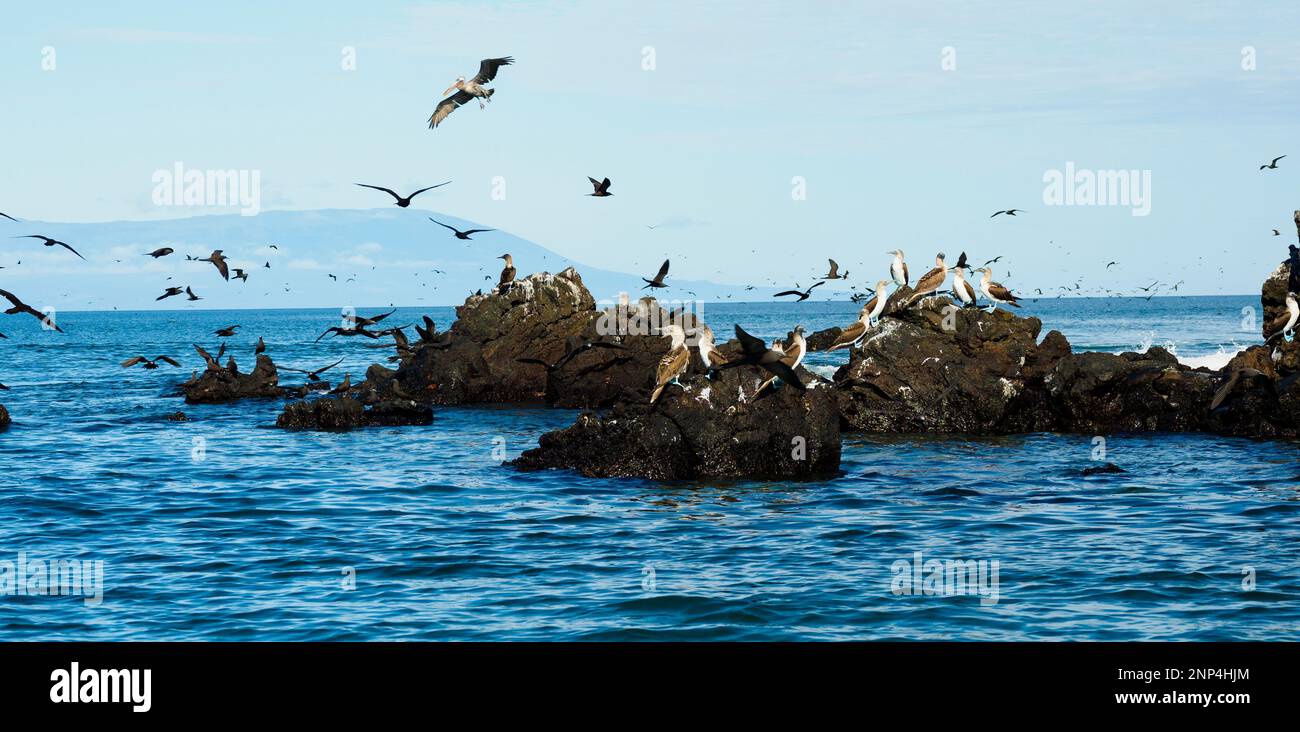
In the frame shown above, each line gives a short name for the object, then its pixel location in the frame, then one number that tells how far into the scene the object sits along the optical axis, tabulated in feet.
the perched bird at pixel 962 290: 98.27
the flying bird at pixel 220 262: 100.48
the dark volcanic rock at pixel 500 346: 127.24
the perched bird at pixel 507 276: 123.56
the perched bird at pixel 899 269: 99.66
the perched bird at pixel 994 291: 97.71
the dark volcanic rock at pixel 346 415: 105.70
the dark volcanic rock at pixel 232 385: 131.95
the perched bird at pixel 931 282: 92.06
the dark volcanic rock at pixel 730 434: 71.41
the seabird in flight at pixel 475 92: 68.85
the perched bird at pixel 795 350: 62.26
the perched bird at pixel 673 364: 69.72
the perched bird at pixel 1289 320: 88.38
